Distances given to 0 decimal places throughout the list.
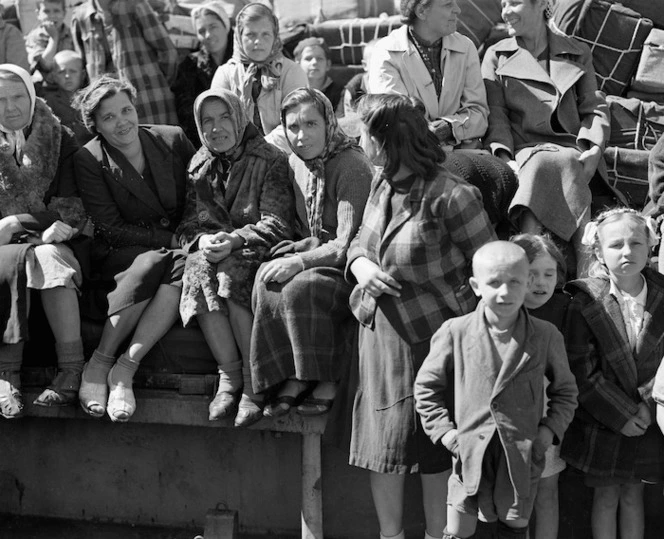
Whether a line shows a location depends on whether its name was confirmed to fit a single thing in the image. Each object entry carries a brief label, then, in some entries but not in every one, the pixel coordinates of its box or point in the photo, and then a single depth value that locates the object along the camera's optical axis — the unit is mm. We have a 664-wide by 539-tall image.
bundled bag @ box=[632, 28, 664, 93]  5570
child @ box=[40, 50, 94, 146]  6141
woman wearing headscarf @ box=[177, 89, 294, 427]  4199
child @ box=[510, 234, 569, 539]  3793
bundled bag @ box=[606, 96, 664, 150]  5348
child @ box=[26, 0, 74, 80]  6727
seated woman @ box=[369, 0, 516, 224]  4906
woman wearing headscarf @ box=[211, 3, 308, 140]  5367
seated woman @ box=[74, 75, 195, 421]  4312
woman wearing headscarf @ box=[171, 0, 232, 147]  6203
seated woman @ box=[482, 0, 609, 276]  4707
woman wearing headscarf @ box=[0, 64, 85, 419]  4297
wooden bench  4199
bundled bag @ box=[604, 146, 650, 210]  5113
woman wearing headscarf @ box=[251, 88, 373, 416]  4039
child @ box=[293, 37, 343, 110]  6316
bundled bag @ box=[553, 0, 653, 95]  5621
